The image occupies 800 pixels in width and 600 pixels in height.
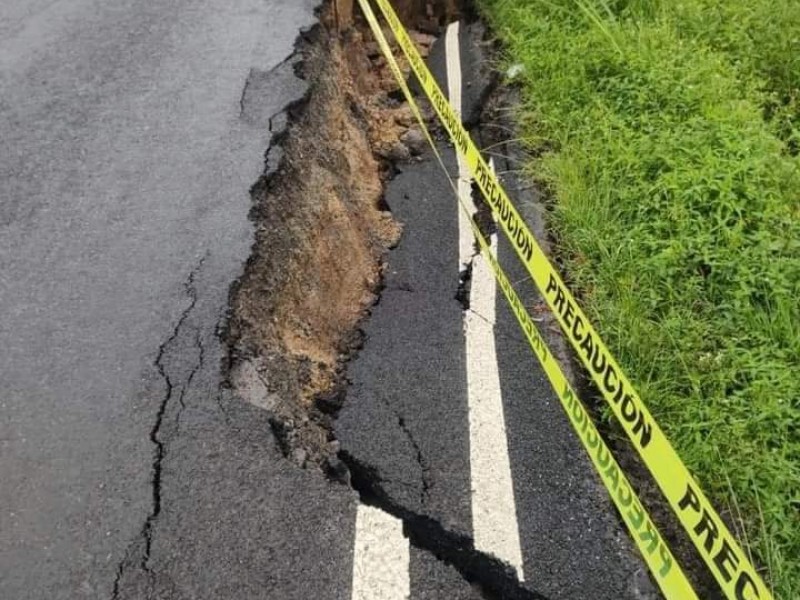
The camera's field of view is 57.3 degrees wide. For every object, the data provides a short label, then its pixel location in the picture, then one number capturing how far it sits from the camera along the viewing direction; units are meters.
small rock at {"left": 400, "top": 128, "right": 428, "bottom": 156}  5.15
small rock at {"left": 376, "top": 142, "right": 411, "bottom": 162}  5.09
